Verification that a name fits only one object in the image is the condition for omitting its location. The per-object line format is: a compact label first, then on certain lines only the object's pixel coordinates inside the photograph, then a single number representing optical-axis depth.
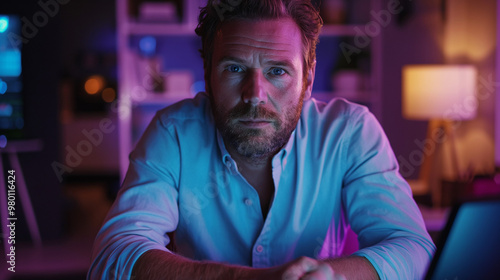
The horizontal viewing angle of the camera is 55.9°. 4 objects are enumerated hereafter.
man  1.20
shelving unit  3.90
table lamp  3.29
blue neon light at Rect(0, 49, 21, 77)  3.93
